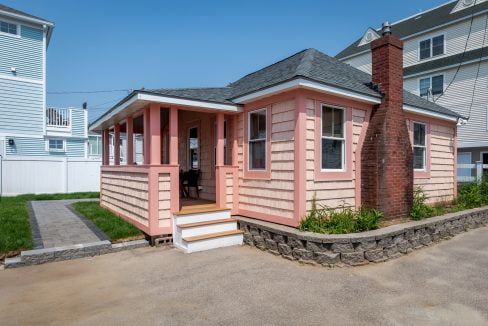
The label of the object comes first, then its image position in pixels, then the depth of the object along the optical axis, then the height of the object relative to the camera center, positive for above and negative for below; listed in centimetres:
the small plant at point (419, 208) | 719 -106
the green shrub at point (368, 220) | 595 -110
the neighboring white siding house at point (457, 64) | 1703 +570
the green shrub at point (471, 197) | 950 -106
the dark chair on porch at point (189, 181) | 954 -53
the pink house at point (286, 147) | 620 +35
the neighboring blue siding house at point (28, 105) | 1514 +313
